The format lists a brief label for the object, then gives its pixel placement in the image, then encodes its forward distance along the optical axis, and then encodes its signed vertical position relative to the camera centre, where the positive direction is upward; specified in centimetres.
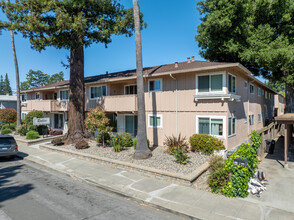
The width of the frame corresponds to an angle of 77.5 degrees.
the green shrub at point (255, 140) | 1151 -215
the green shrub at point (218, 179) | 753 -303
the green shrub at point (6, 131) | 2313 -295
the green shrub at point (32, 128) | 2133 -238
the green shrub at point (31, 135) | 1867 -287
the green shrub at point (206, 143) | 1209 -249
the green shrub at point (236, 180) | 711 -292
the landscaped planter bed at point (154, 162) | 880 -326
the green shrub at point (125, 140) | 1406 -264
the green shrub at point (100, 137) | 1558 -260
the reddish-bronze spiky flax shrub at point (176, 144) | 1245 -266
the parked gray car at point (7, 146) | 1246 -267
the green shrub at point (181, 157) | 1029 -284
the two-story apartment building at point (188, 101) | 1249 +44
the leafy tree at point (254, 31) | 1648 +756
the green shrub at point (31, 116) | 2249 -105
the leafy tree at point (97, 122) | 1386 -112
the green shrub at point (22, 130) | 2133 -262
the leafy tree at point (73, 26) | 1346 +631
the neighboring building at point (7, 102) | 3778 +120
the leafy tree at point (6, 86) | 11865 +1430
